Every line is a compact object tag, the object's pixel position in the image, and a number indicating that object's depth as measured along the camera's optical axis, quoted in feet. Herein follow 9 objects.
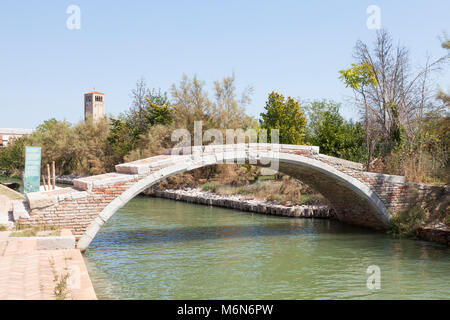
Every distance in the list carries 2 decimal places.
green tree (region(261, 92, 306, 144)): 79.82
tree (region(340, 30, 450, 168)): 66.08
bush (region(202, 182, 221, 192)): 83.10
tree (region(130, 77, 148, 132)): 110.63
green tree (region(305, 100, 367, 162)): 67.26
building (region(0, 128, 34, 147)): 288.39
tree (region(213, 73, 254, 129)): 93.71
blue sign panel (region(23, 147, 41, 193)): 50.57
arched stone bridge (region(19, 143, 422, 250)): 34.53
